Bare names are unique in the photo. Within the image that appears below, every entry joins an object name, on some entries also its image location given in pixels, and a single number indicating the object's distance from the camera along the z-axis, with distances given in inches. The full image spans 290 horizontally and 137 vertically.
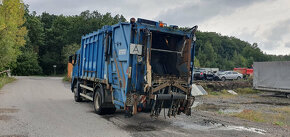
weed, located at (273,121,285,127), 339.6
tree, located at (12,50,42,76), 2050.9
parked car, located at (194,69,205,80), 1180.5
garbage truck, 281.0
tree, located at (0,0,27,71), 858.1
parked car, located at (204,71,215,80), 1203.9
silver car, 1230.4
